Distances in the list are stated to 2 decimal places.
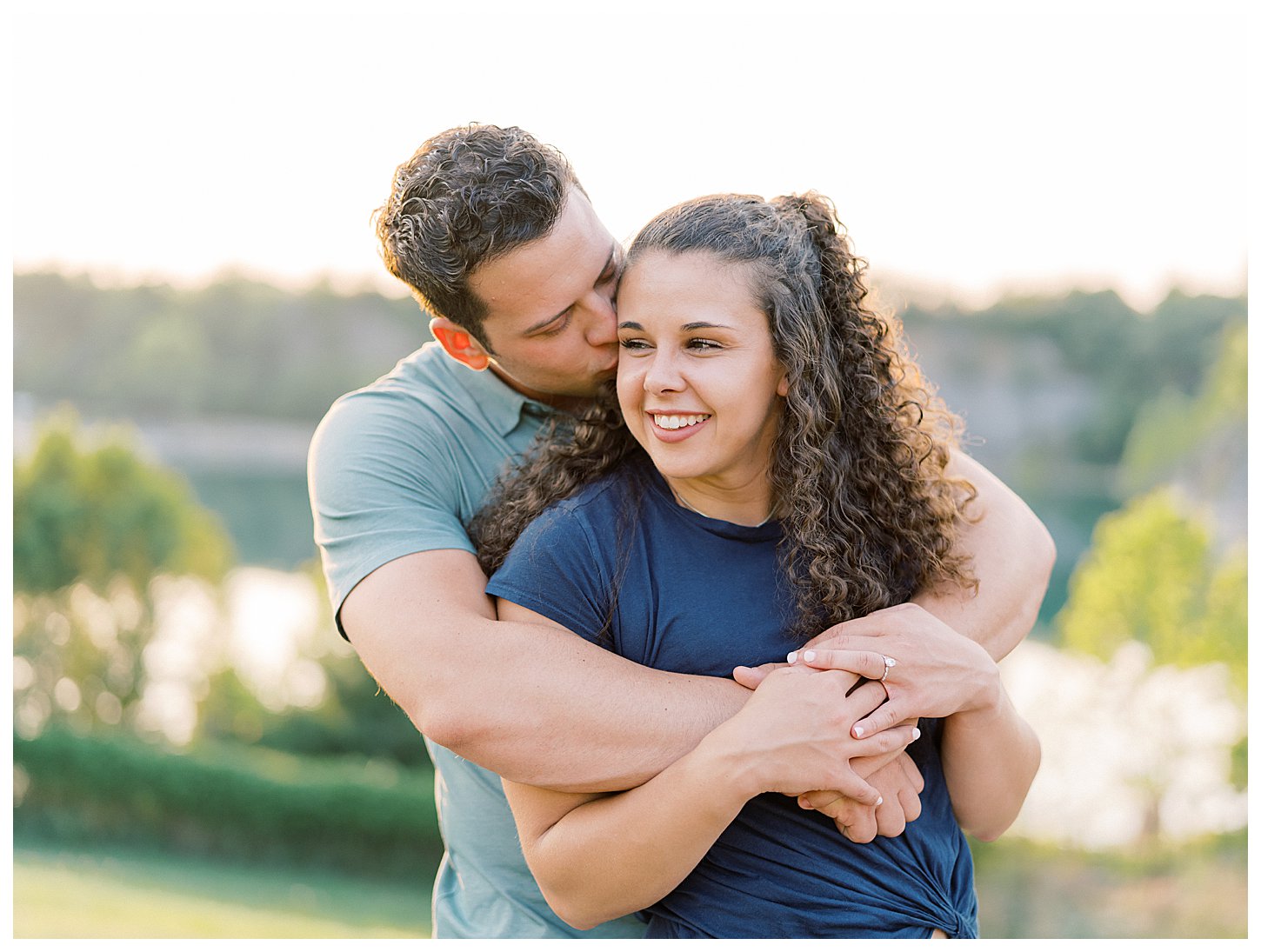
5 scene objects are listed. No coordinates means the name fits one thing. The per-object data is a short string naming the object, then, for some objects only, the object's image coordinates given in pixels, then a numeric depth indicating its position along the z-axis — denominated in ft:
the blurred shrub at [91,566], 36.68
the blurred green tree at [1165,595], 30.40
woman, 6.30
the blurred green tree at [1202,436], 34.53
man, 6.08
